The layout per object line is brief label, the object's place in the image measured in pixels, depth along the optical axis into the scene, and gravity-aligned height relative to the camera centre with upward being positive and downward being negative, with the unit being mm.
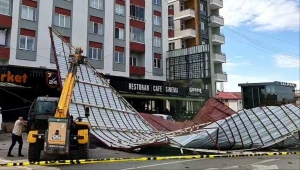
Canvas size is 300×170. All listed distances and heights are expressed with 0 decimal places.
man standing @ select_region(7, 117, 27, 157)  13117 -1010
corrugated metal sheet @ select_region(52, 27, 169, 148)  16828 +0
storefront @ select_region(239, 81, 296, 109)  33719 +1735
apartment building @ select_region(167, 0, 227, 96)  38719 +10464
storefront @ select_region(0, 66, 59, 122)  25312 +1825
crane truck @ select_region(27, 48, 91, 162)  10016 -660
